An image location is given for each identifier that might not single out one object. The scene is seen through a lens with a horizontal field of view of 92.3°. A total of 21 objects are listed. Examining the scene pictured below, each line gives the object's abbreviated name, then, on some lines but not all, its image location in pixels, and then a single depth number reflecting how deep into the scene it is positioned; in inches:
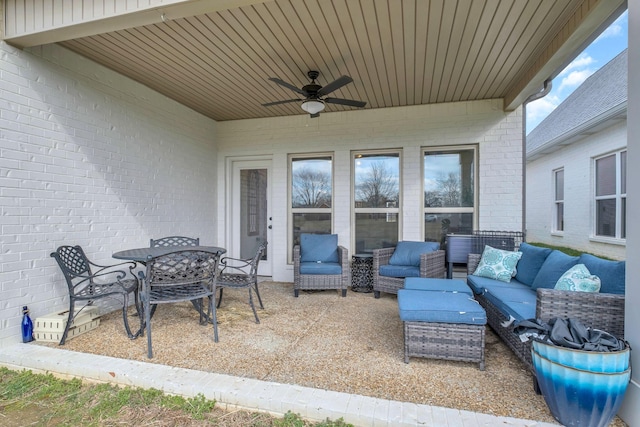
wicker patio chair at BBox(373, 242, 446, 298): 152.5
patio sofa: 74.9
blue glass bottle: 103.5
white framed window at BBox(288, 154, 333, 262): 204.2
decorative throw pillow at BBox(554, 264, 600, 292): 84.1
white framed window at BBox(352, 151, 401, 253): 194.1
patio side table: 176.1
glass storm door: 214.2
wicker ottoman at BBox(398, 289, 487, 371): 85.9
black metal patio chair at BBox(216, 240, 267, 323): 122.5
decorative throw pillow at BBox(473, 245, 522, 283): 127.6
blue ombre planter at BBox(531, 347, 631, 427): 59.9
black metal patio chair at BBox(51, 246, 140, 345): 104.1
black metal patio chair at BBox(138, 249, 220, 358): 98.5
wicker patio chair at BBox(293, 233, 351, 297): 163.6
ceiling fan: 128.0
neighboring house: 198.4
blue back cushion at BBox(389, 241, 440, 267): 163.8
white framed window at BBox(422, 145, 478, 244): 183.0
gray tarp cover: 62.4
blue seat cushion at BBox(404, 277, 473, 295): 109.1
